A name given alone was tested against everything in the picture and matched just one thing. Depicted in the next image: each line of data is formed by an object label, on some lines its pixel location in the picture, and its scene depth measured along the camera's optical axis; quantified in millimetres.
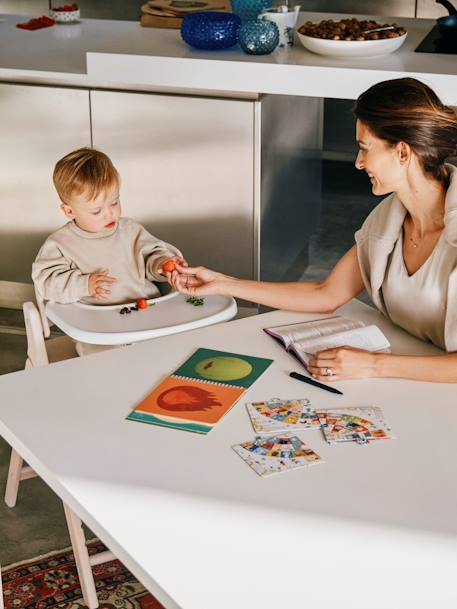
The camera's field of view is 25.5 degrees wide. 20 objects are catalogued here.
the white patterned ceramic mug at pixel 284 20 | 3457
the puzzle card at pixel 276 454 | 1700
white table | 1429
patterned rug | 2469
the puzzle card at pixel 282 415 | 1821
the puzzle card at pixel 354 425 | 1785
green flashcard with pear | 2011
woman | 2023
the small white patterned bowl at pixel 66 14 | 4289
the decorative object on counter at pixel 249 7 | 3559
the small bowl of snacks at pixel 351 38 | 3258
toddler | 2582
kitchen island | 3295
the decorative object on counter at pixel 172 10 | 3936
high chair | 2355
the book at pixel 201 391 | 1855
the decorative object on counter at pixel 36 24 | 4227
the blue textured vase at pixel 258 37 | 3285
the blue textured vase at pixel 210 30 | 3396
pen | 1960
